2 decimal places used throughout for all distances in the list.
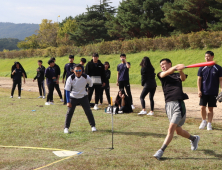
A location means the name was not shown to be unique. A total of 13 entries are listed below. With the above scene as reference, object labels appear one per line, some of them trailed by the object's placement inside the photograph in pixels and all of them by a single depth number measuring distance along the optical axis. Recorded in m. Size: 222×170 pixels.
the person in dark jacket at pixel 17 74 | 14.21
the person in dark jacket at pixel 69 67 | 11.49
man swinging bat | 5.05
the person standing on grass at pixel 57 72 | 12.55
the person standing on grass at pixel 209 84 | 7.17
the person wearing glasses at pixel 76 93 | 7.18
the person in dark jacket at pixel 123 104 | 10.15
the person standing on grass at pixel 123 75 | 10.43
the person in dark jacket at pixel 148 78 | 9.20
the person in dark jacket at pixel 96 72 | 10.57
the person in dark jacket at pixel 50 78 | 12.30
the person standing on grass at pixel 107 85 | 11.65
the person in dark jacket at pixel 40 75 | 14.35
